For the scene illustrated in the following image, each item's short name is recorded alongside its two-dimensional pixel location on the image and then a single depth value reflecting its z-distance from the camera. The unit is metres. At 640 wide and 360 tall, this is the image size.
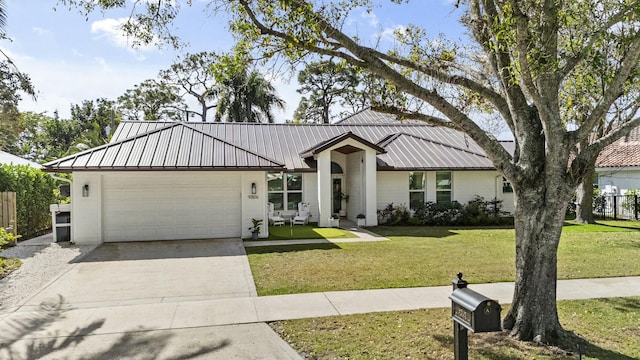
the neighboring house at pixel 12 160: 18.95
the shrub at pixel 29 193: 14.44
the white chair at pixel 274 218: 17.54
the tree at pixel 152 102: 38.94
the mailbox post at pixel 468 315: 3.83
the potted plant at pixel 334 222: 17.49
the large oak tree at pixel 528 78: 5.28
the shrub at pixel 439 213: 18.98
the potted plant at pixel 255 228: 14.57
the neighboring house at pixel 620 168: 23.48
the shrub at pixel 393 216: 18.64
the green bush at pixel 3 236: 7.09
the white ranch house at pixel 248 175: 13.73
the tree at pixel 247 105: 29.84
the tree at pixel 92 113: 43.91
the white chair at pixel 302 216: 18.20
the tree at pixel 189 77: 36.66
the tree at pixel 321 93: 38.63
